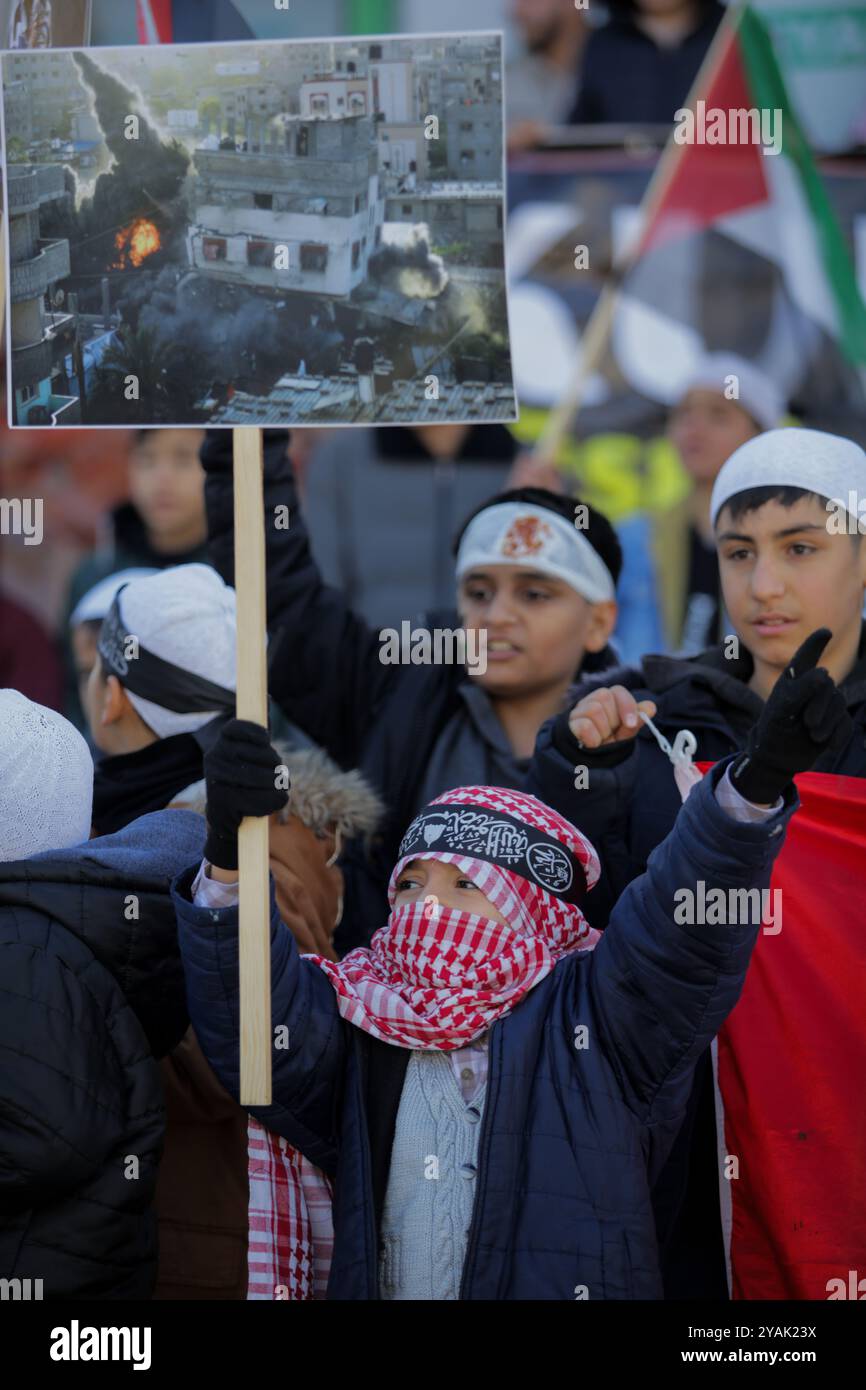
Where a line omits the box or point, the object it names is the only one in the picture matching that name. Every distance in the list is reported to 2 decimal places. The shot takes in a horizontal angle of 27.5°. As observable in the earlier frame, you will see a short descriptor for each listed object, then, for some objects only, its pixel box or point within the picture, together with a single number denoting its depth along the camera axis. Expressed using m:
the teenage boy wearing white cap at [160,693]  3.43
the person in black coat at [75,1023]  2.58
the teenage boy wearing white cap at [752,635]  3.25
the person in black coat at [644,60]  6.77
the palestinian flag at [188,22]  3.20
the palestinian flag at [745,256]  5.57
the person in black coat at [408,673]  3.90
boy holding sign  2.64
